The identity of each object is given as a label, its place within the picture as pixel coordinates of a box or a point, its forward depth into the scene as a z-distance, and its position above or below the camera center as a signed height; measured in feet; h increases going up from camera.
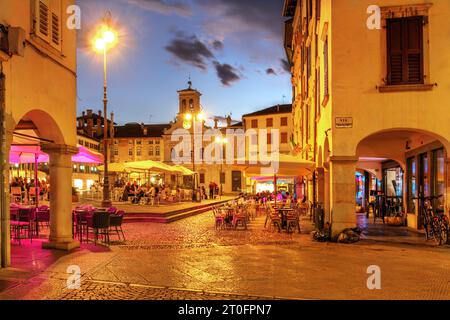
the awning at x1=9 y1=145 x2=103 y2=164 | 45.91 +2.51
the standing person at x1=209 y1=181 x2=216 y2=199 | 142.03 -3.62
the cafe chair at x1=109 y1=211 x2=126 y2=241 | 43.70 -3.94
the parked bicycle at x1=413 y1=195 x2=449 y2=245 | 40.45 -4.26
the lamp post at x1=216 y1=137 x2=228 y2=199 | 215.59 +16.87
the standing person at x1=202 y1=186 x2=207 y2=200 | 138.31 -5.30
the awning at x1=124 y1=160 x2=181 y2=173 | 80.64 +2.03
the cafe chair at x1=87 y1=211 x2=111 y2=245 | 41.06 -3.74
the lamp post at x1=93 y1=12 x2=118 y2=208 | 63.67 +18.92
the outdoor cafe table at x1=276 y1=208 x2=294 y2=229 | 52.54 -3.99
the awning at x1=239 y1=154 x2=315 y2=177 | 51.26 +1.20
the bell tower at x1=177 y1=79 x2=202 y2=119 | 216.64 +36.88
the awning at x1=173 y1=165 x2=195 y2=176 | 106.74 +1.47
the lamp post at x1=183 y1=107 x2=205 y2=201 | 105.40 +13.19
